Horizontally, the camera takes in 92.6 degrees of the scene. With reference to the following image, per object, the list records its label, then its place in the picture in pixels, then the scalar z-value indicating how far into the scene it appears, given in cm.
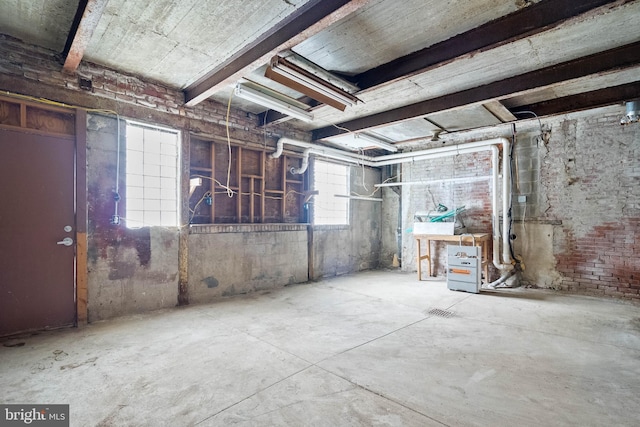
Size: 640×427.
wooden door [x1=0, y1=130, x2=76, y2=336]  313
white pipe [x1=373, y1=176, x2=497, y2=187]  608
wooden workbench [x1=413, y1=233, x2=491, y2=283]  558
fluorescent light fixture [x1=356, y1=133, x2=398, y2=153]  607
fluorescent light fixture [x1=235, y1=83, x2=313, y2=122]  378
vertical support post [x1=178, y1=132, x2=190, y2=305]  430
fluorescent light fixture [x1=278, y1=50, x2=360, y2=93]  315
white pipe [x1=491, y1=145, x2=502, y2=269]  564
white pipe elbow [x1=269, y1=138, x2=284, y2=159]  544
